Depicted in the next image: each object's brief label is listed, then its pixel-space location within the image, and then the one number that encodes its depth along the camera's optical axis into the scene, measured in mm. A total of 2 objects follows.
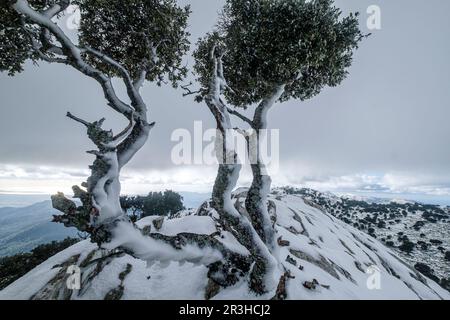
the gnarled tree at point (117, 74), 6781
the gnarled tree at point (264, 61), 9102
